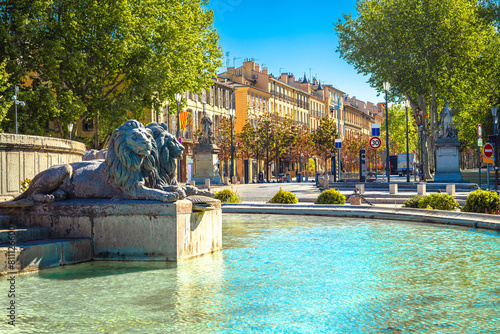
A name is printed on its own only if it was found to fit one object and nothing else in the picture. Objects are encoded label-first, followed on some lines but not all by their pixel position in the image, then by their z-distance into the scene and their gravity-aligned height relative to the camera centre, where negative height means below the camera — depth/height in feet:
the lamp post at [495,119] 88.29 +8.42
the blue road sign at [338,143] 134.10 +7.36
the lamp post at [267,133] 203.95 +15.48
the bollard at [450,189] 72.64 -2.24
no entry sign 75.41 +2.70
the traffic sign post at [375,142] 95.20 +5.29
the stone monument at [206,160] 127.85 +3.73
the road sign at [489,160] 74.00 +1.46
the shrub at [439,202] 48.73 -2.65
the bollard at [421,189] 71.05 -2.14
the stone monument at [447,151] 107.14 +3.99
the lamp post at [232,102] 242.58 +32.12
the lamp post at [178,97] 113.79 +16.41
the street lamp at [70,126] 114.92 +10.91
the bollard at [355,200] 56.66 -2.72
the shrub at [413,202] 52.33 -2.76
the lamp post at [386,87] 114.58 +17.53
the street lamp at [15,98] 92.97 +13.60
